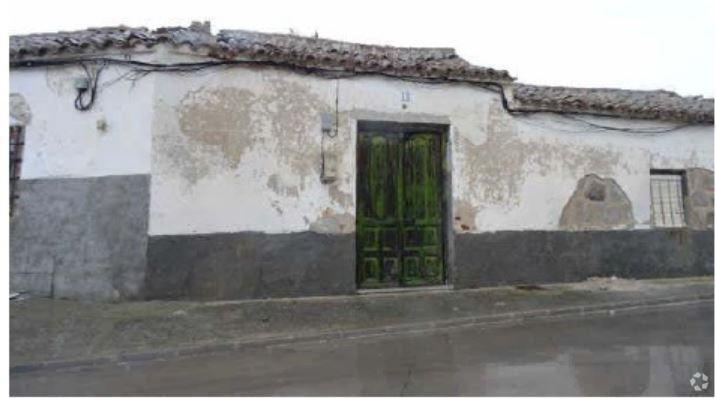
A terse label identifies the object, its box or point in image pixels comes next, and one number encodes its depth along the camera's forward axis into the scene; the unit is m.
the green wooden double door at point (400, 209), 8.72
